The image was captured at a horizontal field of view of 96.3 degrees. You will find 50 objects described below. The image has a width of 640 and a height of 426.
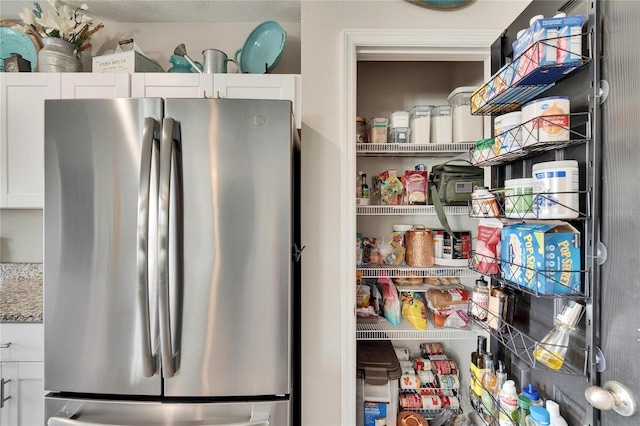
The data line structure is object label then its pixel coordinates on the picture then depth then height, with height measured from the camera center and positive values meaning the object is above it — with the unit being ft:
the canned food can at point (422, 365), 5.15 -2.74
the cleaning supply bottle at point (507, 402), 3.07 -2.04
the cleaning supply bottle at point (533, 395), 2.94 -1.90
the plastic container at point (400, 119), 4.60 +1.50
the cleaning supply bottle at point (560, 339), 2.50 -1.14
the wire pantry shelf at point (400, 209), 4.46 +0.05
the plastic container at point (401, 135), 4.62 +1.26
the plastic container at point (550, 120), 2.50 +0.83
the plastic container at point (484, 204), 3.36 +0.11
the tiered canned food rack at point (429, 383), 4.85 -2.97
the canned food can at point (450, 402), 4.90 -3.26
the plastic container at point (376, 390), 4.41 -2.77
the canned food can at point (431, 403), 4.81 -3.20
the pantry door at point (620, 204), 2.11 +0.08
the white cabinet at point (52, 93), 4.43 +1.85
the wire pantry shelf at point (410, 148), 4.44 +1.03
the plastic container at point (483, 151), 3.32 +0.75
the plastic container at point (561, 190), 2.43 +0.20
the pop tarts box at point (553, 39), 2.41 +1.50
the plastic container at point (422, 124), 4.60 +1.43
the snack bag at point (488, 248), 3.28 -0.41
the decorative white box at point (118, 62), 4.58 +2.39
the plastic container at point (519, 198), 2.77 +0.15
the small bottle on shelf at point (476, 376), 3.64 -2.11
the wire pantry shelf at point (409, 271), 4.41 -0.91
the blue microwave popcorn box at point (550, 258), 2.49 -0.40
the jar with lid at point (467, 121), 4.38 +1.42
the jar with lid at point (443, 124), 4.54 +1.41
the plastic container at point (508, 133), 2.88 +0.84
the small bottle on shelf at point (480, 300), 3.48 -1.08
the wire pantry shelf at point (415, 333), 4.31 -1.82
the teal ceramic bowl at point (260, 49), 4.86 +2.80
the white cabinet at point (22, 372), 4.33 -2.47
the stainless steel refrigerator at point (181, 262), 3.05 -0.54
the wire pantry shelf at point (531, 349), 2.49 -1.36
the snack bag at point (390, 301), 4.55 -1.44
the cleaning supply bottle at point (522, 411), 2.98 -2.08
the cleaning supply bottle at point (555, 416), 2.62 -1.88
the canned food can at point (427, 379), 5.03 -2.93
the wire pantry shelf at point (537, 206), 2.42 +0.06
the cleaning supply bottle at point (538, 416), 2.67 -1.92
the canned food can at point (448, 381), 4.97 -2.94
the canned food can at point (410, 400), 4.83 -3.19
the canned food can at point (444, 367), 5.09 -2.76
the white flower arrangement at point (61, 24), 4.60 +3.10
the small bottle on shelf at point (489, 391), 3.39 -2.16
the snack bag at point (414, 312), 4.45 -1.58
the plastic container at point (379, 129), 4.70 +1.37
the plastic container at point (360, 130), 4.70 +1.38
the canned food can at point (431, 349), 5.35 -2.56
